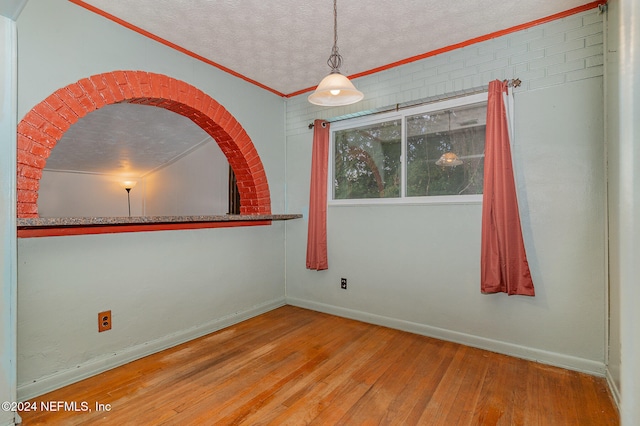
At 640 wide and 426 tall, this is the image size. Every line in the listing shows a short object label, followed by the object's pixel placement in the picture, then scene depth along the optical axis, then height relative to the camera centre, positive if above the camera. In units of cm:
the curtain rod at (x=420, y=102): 242 +99
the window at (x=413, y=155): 266 +54
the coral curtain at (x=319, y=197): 338 +16
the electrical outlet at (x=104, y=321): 221 -76
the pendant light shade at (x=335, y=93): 186 +76
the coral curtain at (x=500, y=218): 234 -4
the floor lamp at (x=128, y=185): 639 +55
